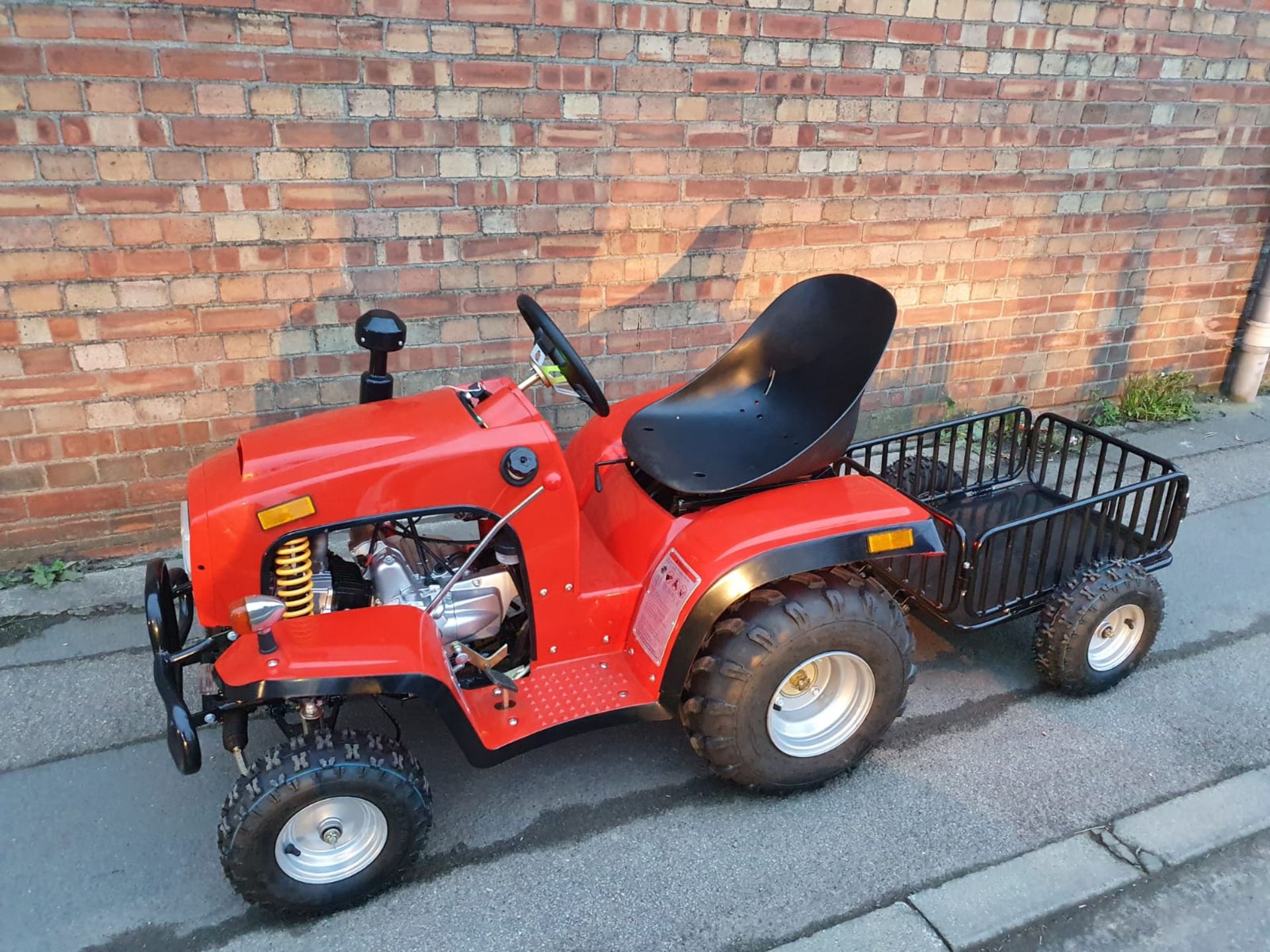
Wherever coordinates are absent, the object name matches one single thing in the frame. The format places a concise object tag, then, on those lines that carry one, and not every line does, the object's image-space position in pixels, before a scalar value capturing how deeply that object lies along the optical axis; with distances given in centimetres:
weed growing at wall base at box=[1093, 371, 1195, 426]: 598
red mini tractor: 238
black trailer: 315
